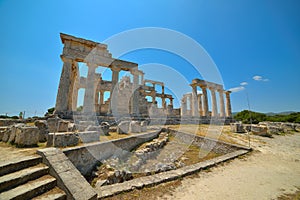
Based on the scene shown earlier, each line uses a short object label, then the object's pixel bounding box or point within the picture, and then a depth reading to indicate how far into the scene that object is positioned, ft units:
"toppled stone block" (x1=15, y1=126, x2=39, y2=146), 13.69
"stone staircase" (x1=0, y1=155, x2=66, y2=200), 7.01
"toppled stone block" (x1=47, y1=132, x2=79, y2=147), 14.37
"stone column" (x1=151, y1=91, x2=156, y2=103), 84.12
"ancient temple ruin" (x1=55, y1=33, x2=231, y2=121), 40.45
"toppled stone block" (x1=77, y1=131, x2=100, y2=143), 17.68
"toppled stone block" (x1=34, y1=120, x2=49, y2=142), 17.38
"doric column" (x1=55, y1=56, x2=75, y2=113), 37.67
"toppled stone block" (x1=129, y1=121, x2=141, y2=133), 29.86
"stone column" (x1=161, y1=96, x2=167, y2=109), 89.93
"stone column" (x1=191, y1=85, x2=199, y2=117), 68.68
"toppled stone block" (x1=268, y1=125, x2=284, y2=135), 37.44
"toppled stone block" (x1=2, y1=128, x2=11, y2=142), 15.25
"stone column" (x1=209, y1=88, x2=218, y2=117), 74.00
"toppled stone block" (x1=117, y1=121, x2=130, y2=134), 26.68
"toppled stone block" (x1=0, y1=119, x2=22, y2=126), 23.99
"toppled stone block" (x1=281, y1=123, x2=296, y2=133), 51.90
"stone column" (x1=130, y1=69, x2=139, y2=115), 49.80
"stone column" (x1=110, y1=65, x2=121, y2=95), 48.57
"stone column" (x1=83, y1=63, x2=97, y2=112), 41.01
